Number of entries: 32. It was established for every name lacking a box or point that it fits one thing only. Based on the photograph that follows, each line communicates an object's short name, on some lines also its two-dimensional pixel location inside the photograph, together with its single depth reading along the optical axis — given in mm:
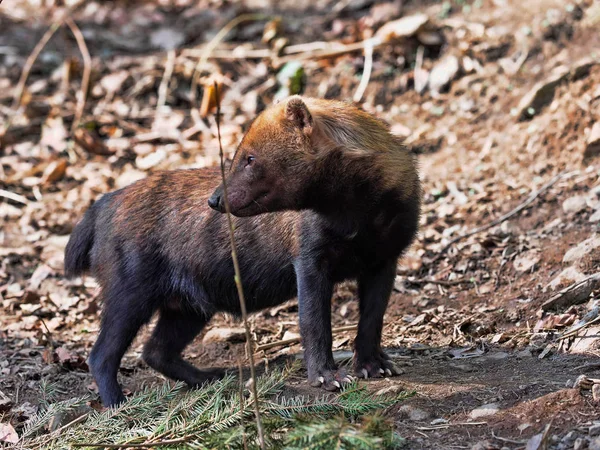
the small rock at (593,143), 15447
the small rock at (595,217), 13978
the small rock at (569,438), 8000
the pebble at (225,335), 14289
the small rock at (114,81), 22656
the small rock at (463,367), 10966
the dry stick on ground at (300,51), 21328
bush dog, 11008
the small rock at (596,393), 8742
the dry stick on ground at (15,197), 18750
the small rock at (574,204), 14594
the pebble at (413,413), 9258
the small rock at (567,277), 12633
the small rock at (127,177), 19437
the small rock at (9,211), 18453
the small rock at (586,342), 10680
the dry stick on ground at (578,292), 12062
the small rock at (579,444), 7812
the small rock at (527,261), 13914
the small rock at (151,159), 20125
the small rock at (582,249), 13115
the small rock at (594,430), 8009
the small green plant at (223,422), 7812
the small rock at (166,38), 24359
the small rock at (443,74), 19812
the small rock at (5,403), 11338
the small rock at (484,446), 8187
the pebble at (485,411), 8984
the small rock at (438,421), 9062
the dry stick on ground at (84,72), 21578
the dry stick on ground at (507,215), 15461
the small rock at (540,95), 17219
